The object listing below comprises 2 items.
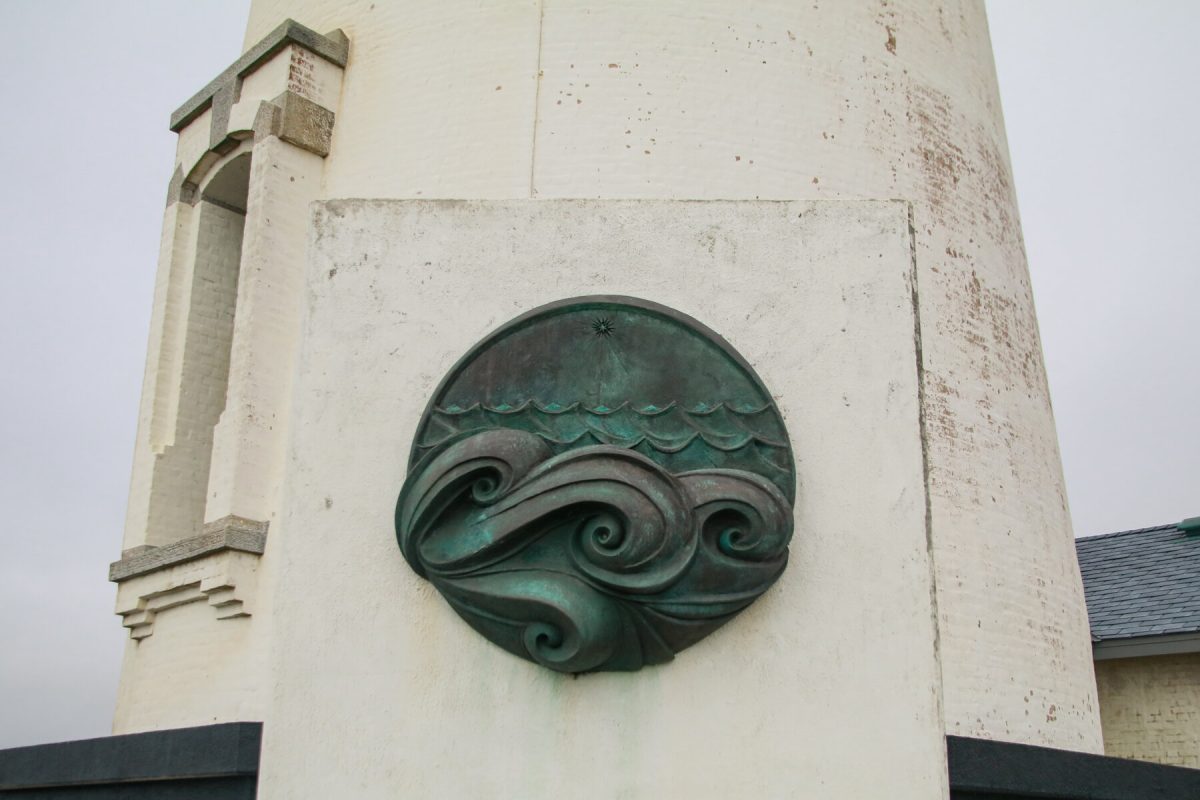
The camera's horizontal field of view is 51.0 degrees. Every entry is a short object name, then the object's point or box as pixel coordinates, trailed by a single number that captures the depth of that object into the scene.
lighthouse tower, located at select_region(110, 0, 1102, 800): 4.48
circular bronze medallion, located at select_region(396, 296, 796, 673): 4.53
